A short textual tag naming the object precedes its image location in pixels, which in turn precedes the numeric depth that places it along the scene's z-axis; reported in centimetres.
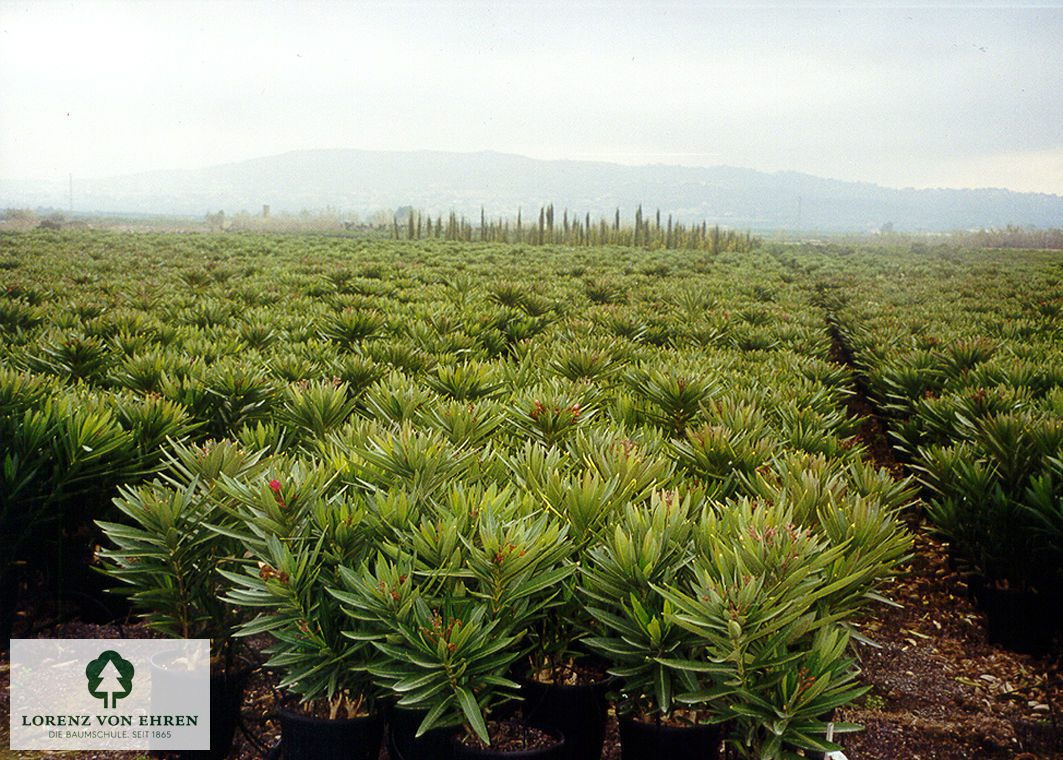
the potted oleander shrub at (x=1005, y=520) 277
